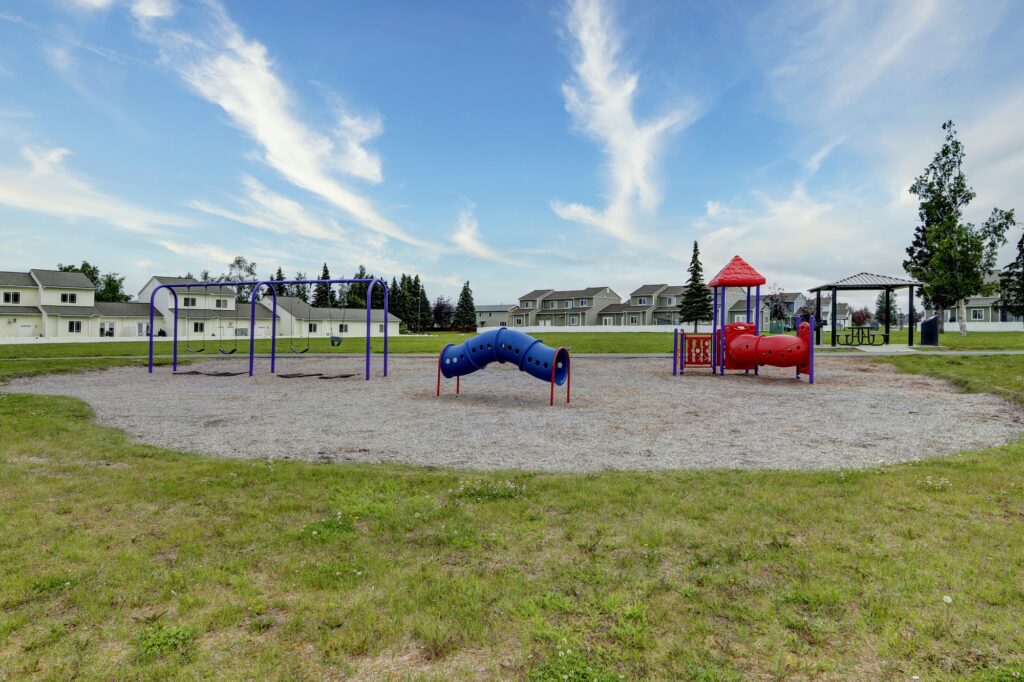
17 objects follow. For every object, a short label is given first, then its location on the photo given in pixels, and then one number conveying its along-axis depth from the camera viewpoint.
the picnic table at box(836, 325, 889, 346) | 30.57
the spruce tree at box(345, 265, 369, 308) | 94.50
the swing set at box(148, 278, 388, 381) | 18.71
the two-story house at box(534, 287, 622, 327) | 92.88
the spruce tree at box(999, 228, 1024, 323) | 62.44
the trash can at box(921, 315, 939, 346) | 29.73
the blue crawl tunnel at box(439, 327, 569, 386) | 12.71
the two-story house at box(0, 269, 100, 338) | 56.91
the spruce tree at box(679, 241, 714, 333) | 68.69
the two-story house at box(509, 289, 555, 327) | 98.00
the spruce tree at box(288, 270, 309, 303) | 97.06
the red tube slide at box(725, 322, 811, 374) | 16.52
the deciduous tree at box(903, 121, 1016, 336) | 45.62
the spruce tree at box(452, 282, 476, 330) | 97.75
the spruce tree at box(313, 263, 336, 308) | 89.76
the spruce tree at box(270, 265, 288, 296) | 93.46
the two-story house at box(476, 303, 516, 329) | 107.97
